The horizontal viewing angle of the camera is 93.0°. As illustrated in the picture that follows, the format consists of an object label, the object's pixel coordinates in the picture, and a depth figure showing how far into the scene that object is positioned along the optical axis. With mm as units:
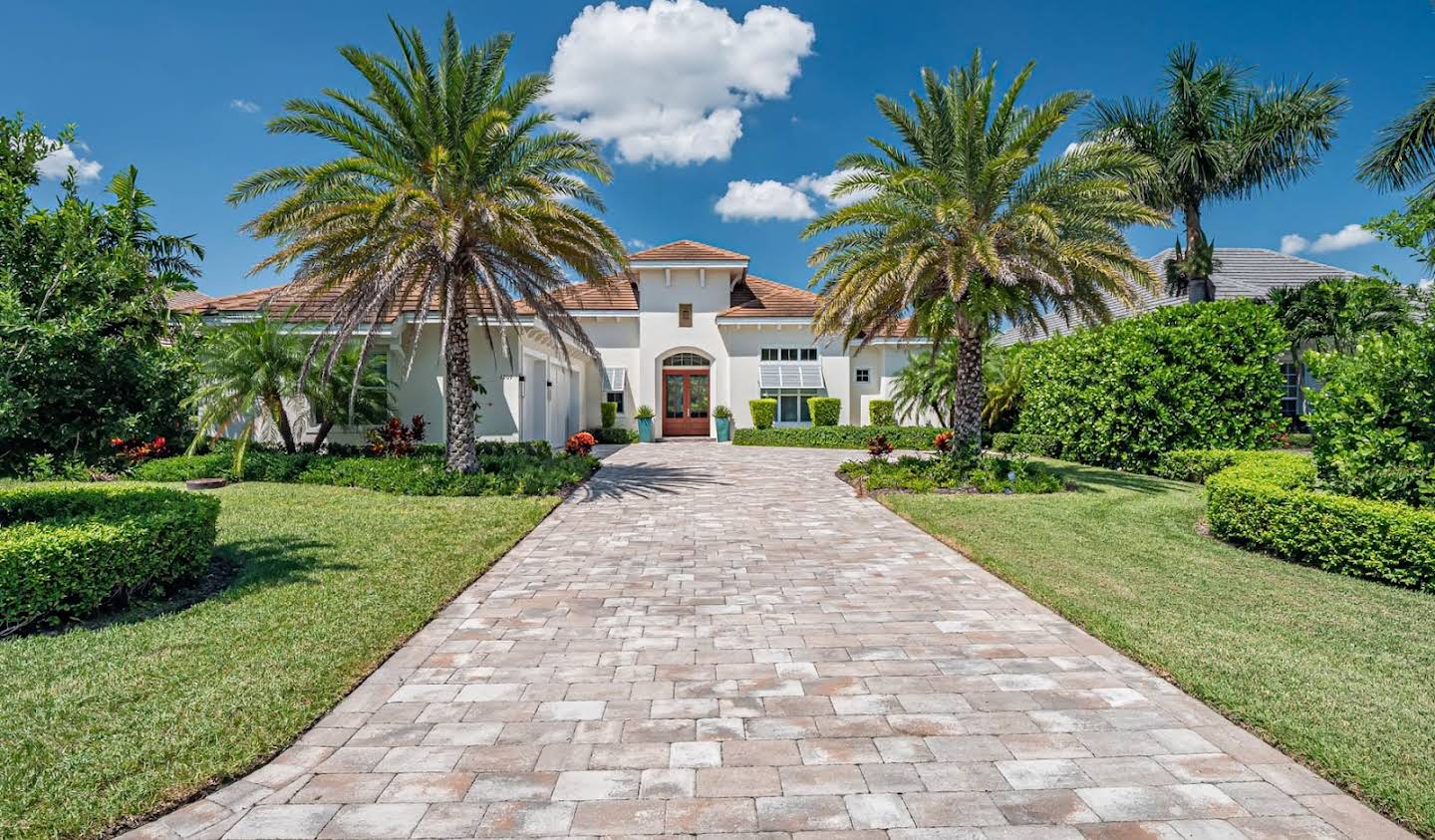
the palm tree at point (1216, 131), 18797
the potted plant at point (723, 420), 26750
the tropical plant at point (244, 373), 14023
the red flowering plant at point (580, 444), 17766
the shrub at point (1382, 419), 7566
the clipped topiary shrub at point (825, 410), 26203
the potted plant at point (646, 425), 26734
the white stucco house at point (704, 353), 26922
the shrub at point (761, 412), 26531
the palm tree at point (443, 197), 12172
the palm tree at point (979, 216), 12648
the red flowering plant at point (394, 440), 15469
